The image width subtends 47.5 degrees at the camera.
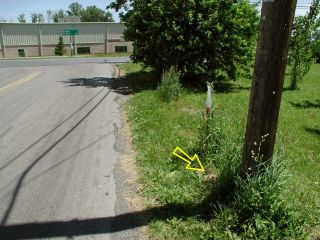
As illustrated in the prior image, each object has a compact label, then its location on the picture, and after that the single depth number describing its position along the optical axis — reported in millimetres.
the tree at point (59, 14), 118300
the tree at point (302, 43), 15141
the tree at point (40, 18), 106850
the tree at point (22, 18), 102750
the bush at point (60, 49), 46875
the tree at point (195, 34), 13078
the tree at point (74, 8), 118181
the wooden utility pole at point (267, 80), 3730
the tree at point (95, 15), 109388
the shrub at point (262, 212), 3957
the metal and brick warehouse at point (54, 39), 44625
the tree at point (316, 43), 15414
